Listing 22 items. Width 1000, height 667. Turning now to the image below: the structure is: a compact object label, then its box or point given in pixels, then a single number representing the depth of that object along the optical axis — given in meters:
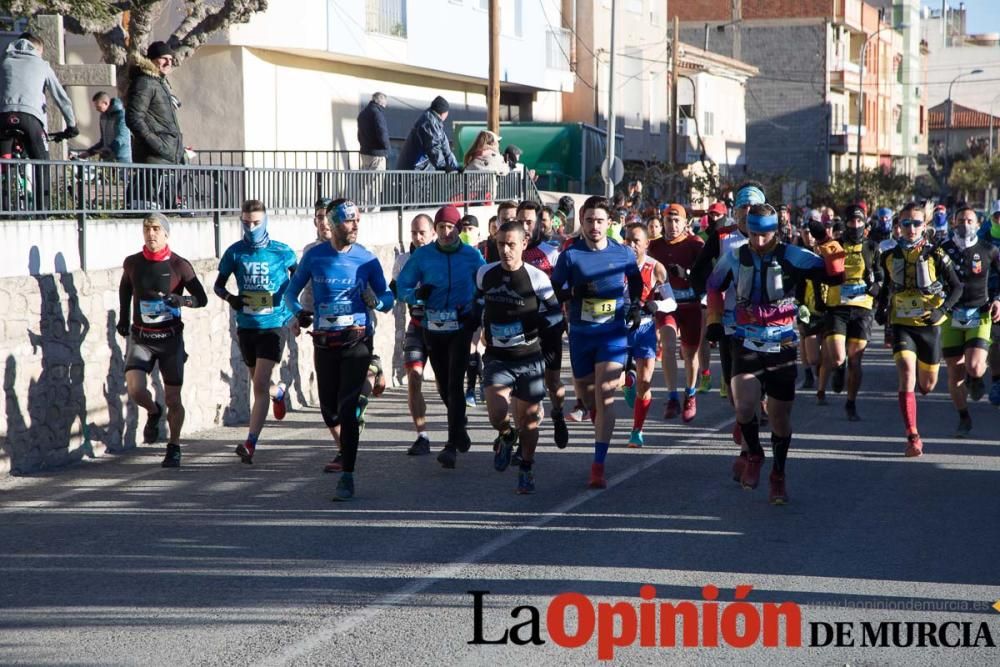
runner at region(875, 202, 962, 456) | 12.33
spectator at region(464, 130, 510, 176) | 22.22
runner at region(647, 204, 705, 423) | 14.10
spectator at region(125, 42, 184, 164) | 14.04
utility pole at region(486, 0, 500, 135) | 25.86
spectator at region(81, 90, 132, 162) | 14.77
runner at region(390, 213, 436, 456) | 12.01
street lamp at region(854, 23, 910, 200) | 59.62
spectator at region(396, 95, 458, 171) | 21.05
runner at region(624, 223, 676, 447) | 12.04
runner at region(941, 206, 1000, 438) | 12.91
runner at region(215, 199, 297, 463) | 11.58
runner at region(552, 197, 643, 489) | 10.60
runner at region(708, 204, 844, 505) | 9.78
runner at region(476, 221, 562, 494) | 10.12
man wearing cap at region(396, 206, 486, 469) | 11.35
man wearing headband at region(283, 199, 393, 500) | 10.02
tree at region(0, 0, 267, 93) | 18.45
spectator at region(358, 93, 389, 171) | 19.95
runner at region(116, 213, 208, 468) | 11.25
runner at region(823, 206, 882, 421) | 14.56
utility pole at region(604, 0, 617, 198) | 32.75
